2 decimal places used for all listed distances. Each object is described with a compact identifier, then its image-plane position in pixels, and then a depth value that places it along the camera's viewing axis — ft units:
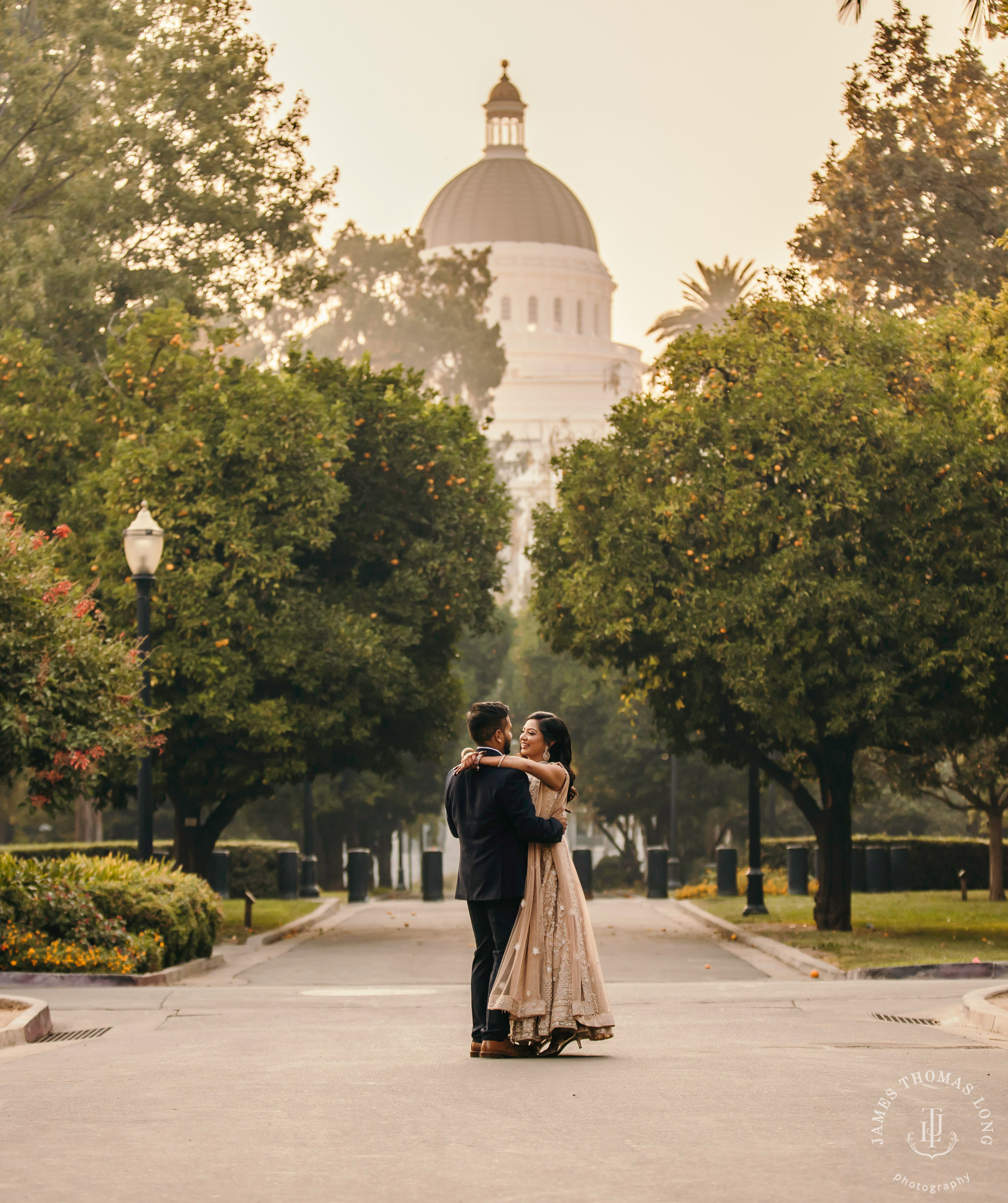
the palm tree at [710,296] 220.43
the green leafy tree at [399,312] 221.66
